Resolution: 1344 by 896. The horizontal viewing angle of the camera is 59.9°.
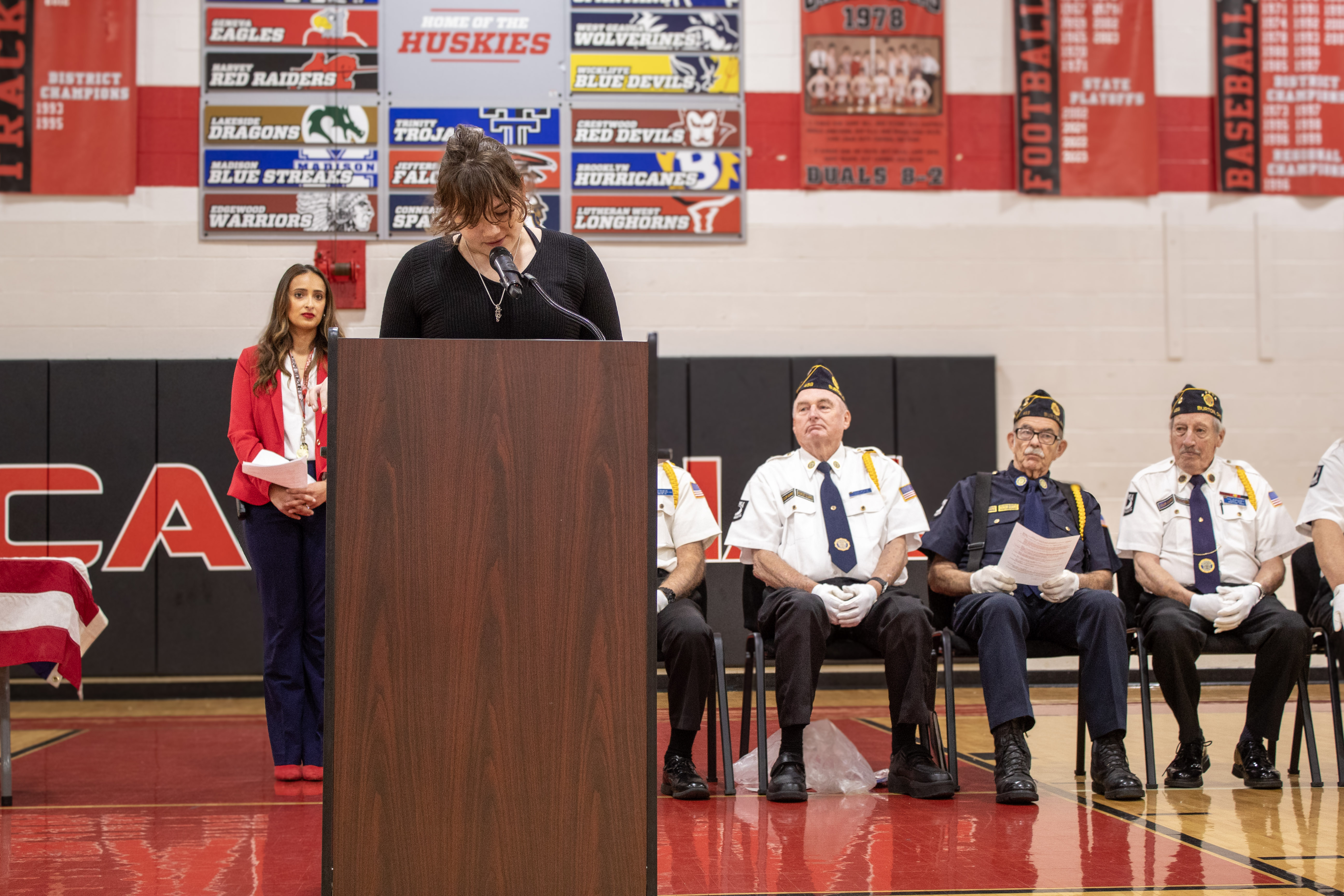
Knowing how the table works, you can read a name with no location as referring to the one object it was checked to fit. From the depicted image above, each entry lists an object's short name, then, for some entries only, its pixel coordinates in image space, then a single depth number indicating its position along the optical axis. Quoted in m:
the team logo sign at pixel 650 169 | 6.45
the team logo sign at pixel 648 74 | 6.44
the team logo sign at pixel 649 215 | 6.47
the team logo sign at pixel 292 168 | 6.32
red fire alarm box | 6.31
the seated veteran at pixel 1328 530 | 3.80
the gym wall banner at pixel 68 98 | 6.25
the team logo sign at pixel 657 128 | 6.44
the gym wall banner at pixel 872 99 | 6.57
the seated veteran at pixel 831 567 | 3.46
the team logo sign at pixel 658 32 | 6.46
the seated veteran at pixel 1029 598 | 3.43
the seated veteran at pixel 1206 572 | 3.66
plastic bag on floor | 3.61
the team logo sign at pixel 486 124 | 6.37
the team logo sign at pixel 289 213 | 6.32
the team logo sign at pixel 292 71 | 6.32
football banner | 6.59
